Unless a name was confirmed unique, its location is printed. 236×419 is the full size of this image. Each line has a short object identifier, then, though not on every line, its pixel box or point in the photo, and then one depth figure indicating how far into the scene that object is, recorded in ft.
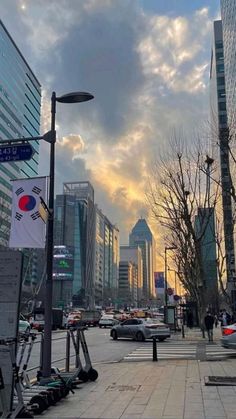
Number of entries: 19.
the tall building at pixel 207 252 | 107.24
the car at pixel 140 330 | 99.71
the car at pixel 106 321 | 182.29
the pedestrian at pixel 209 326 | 91.02
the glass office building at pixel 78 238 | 481.87
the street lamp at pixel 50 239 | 35.58
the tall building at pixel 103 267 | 559.79
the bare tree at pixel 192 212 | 100.80
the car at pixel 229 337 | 60.29
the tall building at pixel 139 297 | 570.25
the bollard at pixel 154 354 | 57.62
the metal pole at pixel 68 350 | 41.66
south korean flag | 36.99
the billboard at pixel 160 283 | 174.53
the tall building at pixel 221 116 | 71.36
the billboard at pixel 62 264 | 430.61
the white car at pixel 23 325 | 113.44
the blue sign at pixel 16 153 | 39.37
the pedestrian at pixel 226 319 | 122.93
